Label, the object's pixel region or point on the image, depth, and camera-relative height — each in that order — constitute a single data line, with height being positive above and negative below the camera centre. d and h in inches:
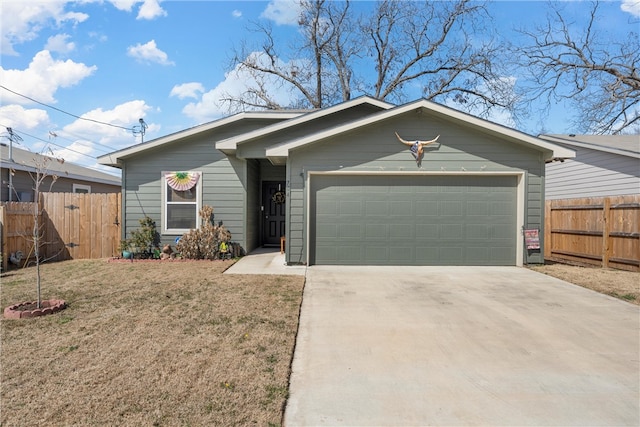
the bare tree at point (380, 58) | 793.6 +363.3
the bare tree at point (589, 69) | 594.2 +249.0
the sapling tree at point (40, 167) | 187.3 +21.9
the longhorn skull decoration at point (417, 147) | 321.9 +57.6
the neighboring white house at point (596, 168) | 415.2 +55.6
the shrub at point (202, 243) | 358.0 -34.9
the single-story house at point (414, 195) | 325.4 +14.2
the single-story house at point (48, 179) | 444.5 +43.8
